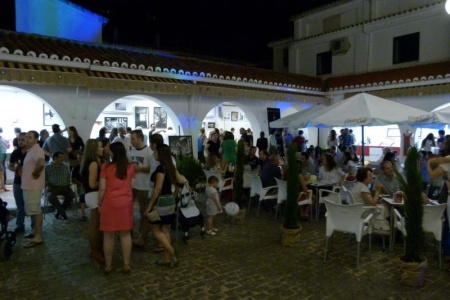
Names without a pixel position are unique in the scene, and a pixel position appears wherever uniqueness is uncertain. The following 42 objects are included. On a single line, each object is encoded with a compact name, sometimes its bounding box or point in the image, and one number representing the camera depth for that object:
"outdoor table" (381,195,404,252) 5.18
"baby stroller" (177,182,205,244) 5.33
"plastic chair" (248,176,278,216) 7.27
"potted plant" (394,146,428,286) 4.00
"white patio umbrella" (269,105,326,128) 8.15
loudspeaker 14.29
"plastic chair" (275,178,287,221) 6.79
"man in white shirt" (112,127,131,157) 9.06
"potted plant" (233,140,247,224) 6.72
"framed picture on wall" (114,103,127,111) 13.04
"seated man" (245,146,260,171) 9.24
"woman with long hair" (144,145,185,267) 4.46
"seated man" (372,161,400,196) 5.88
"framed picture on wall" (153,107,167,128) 14.00
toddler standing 5.99
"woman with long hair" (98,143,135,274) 4.21
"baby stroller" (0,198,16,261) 4.80
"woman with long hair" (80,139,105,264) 4.55
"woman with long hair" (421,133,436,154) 11.28
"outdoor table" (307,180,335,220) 7.09
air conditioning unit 18.03
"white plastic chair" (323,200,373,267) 4.64
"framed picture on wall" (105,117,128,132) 12.97
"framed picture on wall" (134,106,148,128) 13.56
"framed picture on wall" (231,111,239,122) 17.33
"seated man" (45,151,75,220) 6.59
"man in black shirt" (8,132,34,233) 5.79
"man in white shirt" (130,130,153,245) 5.34
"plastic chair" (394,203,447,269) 4.54
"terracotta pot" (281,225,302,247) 5.45
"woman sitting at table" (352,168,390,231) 5.19
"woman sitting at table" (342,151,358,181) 8.10
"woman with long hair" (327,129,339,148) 13.31
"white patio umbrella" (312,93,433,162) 6.98
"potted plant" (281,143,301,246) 5.34
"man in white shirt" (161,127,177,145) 14.31
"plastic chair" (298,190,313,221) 6.77
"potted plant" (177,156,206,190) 8.44
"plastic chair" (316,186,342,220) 6.20
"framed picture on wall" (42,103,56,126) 11.77
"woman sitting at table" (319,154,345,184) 7.36
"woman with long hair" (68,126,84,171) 8.19
